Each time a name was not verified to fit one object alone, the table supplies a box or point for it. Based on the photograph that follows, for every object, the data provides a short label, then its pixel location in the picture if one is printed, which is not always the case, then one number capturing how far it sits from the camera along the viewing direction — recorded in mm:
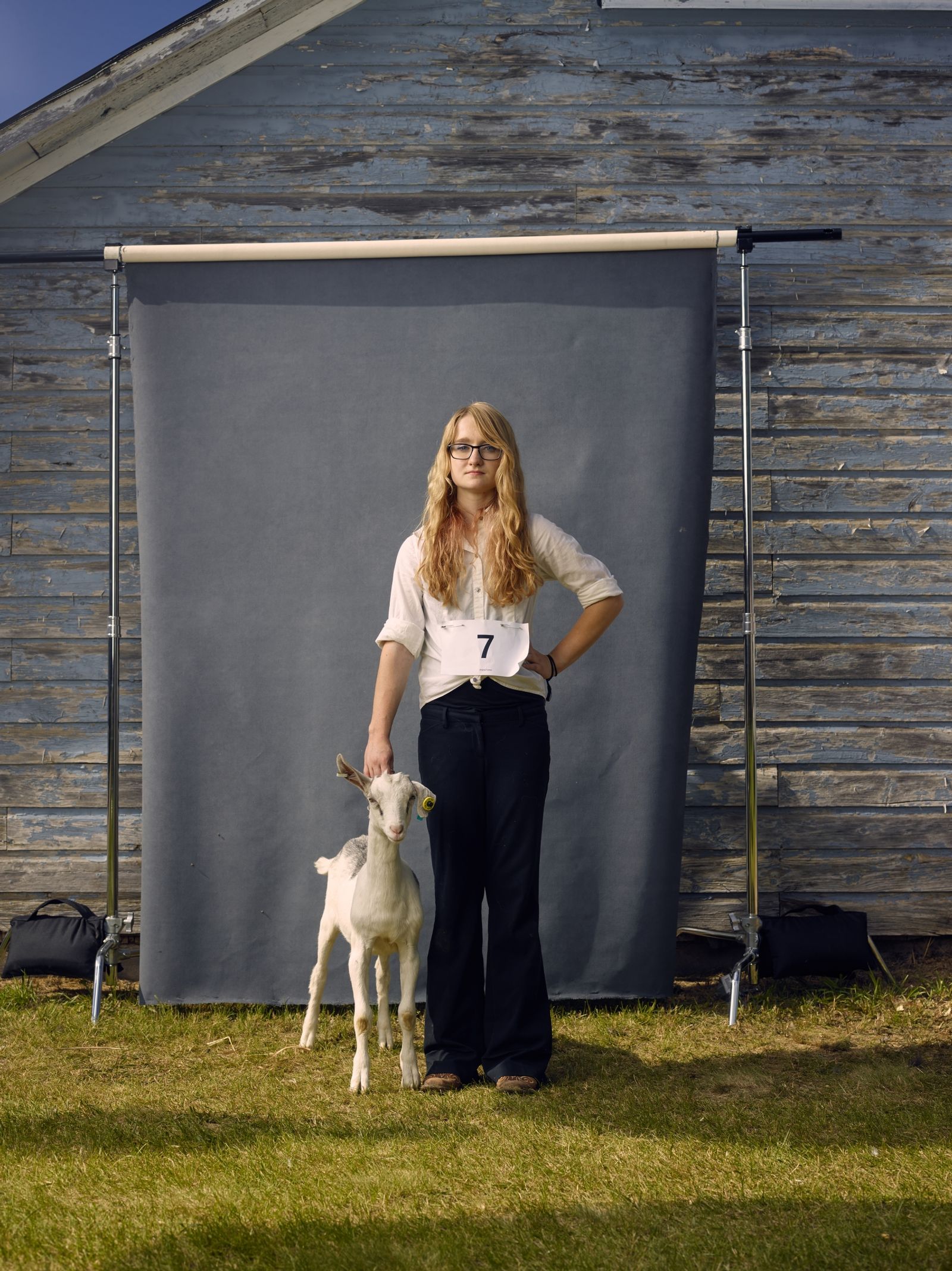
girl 2801
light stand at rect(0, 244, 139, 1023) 3637
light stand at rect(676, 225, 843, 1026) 3627
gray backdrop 3623
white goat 2799
